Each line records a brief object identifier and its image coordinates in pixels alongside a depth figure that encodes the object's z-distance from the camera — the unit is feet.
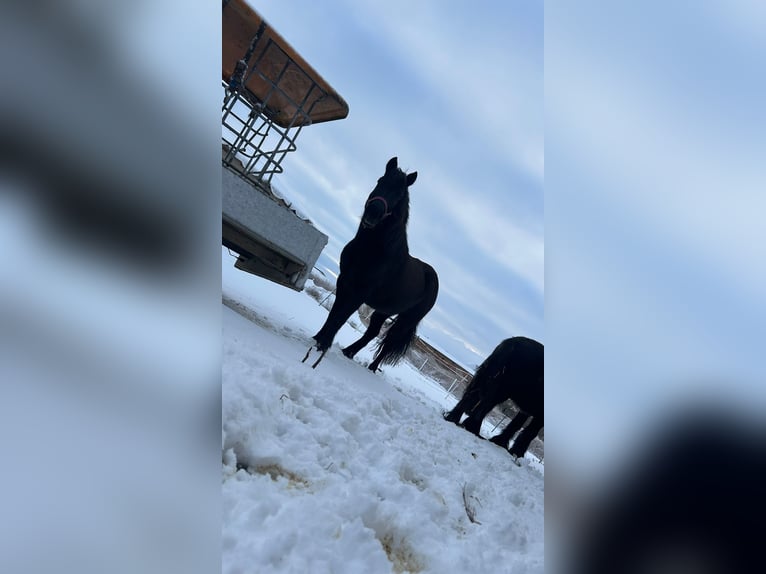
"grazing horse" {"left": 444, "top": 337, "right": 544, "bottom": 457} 18.24
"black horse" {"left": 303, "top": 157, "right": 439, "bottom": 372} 14.88
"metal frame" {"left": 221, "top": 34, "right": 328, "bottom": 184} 13.52
